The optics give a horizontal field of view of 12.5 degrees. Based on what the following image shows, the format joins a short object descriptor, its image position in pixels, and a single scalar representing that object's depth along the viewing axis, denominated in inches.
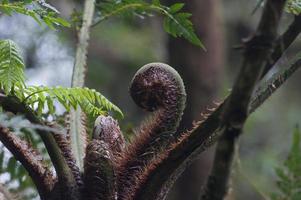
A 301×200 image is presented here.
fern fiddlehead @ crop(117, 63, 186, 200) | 94.3
